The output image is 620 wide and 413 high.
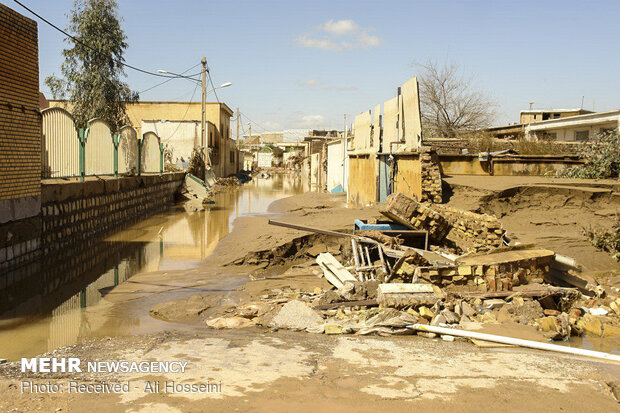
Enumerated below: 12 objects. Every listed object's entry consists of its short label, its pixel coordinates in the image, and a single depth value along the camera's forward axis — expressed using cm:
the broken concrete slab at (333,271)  784
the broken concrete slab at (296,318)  620
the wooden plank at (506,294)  686
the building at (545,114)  3378
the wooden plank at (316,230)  920
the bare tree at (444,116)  2973
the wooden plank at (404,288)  659
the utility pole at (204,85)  2830
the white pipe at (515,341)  524
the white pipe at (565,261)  778
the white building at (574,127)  2300
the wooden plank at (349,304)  677
